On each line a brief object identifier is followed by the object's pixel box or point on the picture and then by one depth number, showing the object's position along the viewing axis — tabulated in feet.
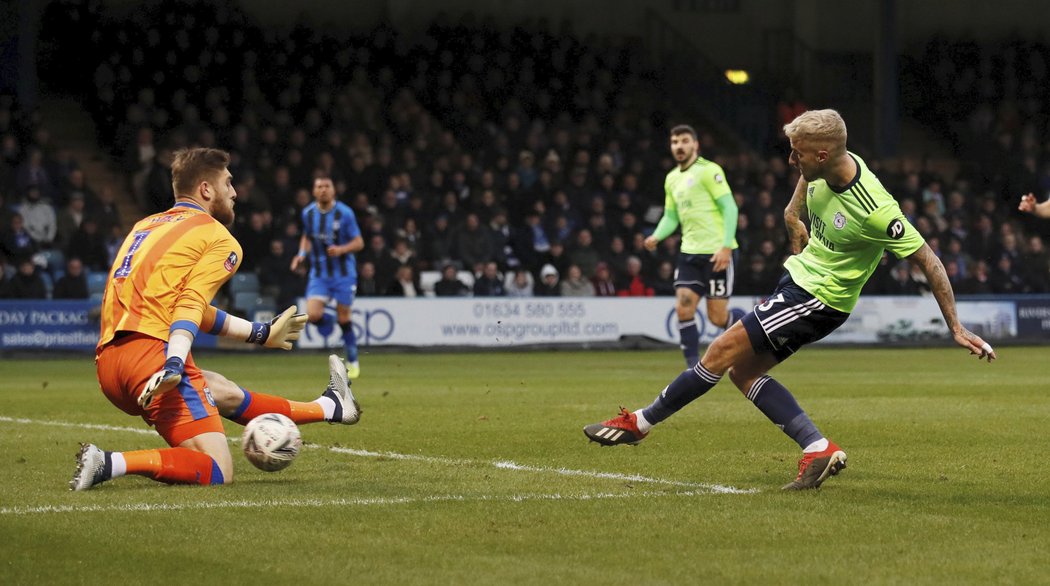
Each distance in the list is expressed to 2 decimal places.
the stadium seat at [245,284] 78.59
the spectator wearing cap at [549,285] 82.38
